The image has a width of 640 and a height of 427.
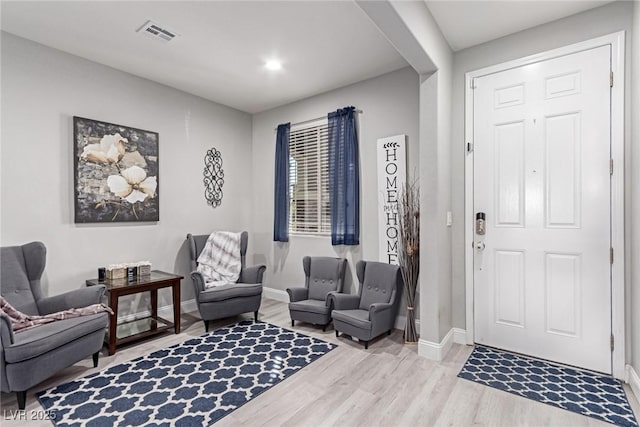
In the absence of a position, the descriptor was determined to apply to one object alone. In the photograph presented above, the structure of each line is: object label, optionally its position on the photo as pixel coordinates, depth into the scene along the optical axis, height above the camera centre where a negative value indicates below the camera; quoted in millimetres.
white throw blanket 3838 -595
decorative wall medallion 4332 +478
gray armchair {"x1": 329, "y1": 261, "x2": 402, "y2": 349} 2910 -948
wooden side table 2803 -974
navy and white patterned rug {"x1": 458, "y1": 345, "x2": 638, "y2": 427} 1988 -1264
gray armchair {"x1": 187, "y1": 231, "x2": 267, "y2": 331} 3295 -902
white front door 2412 +10
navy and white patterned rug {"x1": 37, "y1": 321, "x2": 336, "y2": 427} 1985 -1279
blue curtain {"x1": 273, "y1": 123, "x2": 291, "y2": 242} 4441 +325
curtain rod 4113 +1224
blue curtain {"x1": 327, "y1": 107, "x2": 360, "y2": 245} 3730 +391
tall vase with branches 3031 -474
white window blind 4125 +414
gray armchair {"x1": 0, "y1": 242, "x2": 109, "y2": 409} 2014 -844
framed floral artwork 3150 +423
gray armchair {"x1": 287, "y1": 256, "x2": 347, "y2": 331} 3404 -911
